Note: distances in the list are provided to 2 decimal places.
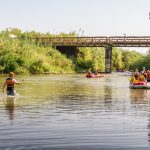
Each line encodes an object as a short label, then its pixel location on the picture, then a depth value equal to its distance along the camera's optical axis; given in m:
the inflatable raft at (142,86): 39.00
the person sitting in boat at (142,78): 40.69
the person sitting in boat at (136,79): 39.72
